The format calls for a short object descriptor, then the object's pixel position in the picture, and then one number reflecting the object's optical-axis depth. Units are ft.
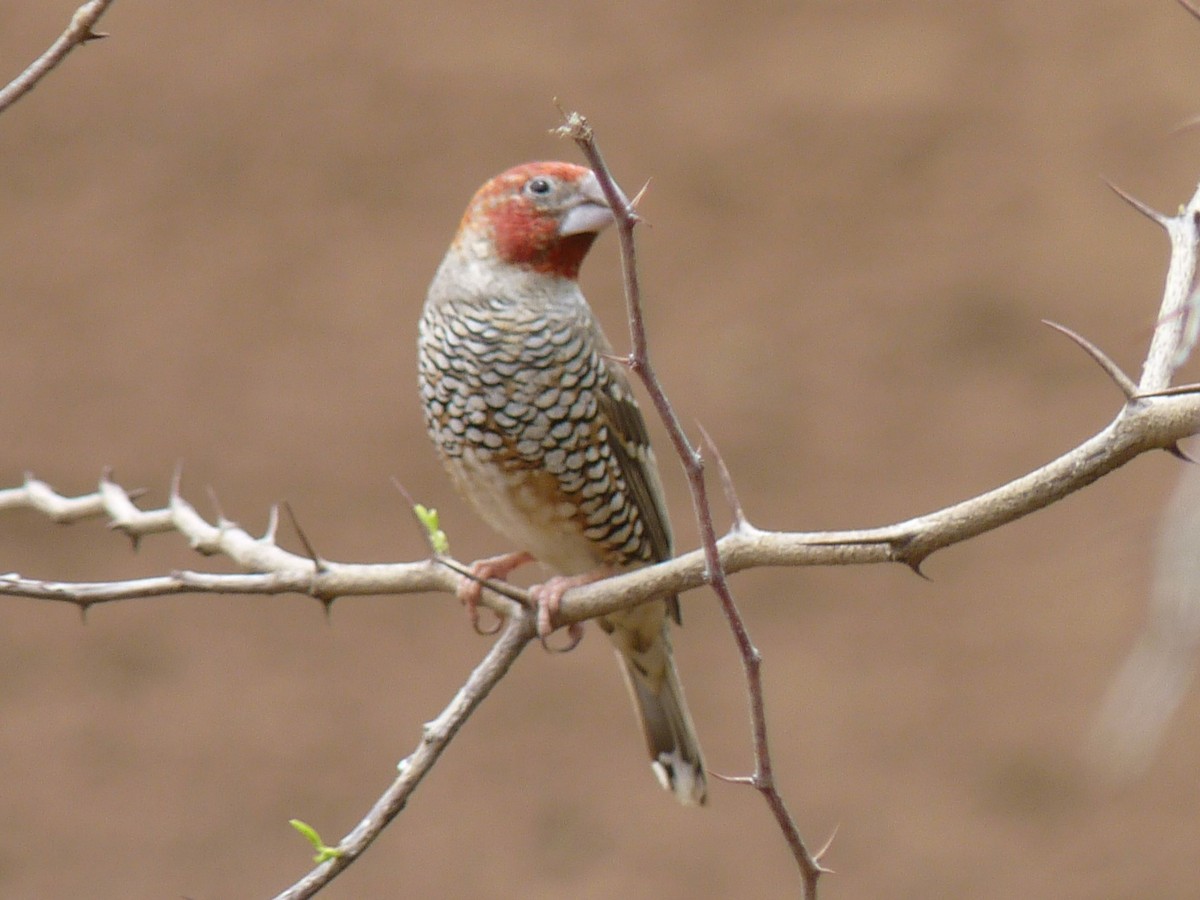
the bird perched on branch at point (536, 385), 12.62
